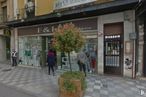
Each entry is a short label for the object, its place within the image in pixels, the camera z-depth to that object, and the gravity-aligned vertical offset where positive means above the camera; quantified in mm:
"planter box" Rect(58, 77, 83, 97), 3522 -1533
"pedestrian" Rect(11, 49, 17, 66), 8662 -811
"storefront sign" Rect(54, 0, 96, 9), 6159 +2934
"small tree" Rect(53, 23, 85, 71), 3590 +332
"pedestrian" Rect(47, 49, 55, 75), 6044 -662
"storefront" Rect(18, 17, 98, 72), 6131 +494
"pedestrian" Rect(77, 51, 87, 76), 5469 -606
